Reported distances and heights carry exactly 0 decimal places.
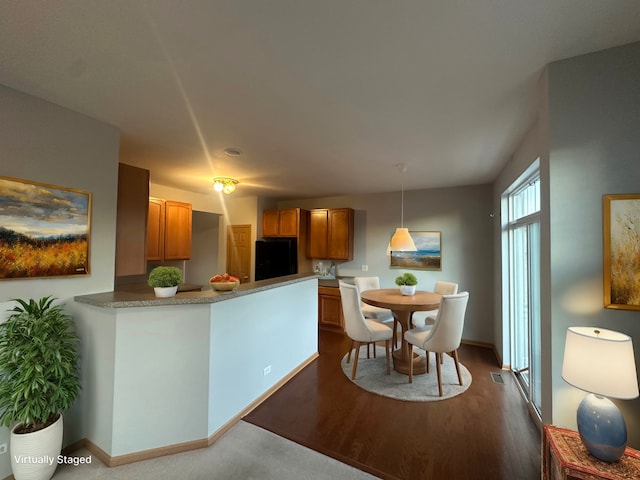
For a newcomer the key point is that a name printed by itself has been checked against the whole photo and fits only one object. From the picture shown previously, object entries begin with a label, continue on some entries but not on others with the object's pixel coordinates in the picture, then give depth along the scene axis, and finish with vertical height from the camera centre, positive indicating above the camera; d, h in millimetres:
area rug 2670 -1523
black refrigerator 5055 -267
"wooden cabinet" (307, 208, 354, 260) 4941 +260
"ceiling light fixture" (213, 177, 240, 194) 3581 +869
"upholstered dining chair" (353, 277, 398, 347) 3985 -958
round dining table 2917 -664
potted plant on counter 1999 -287
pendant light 3266 +91
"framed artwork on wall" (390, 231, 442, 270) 4391 -96
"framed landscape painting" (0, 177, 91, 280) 1659 +91
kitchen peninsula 1810 -951
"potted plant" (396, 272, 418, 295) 3393 -482
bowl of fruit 2242 -332
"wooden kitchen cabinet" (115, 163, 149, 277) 2430 +228
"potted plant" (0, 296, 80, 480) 1551 -889
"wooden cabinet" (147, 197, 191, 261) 3723 +222
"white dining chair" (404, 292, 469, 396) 2600 -843
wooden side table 1125 -968
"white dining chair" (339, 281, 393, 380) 3035 -960
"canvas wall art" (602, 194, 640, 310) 1315 +3
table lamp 1143 -598
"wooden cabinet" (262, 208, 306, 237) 5039 +481
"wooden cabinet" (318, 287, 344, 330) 4734 -1156
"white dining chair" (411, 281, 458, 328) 3662 -657
